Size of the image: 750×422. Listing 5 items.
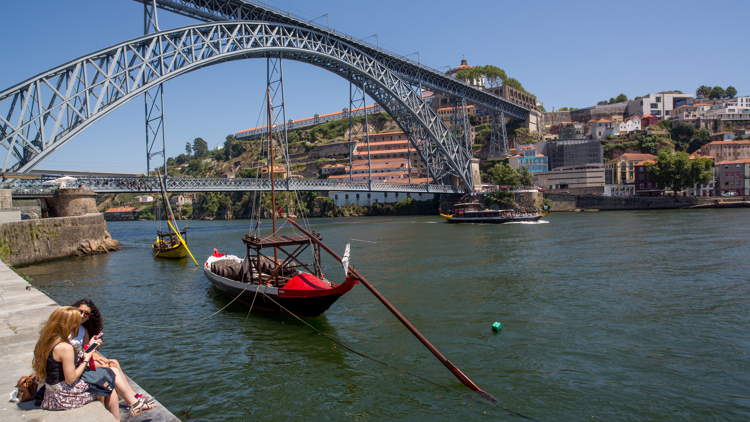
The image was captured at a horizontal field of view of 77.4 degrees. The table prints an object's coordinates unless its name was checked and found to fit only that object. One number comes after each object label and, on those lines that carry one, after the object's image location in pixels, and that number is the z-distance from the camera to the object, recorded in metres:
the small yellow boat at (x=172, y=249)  28.81
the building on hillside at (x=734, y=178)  68.88
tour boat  56.08
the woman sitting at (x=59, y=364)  4.60
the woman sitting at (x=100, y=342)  5.09
